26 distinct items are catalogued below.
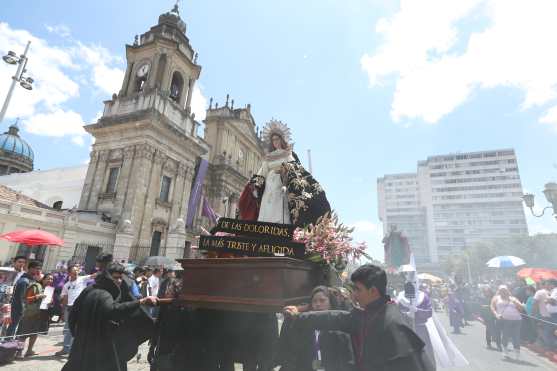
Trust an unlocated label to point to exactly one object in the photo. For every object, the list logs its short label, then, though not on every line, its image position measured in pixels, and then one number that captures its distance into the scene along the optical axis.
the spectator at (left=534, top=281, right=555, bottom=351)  8.76
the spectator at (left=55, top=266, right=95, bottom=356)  6.56
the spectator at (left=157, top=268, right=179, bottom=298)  9.23
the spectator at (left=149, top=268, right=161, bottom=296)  10.16
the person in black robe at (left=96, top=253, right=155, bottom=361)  2.99
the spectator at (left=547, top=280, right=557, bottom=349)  8.59
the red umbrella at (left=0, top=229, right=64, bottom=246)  10.93
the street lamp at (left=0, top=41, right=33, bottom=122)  12.78
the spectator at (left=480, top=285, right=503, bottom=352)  9.82
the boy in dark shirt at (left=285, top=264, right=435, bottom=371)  2.06
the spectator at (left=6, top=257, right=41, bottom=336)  6.43
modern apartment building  81.00
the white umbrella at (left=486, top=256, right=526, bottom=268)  14.90
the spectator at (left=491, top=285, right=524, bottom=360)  8.75
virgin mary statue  3.70
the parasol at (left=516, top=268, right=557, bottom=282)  12.86
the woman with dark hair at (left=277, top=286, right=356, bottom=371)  2.48
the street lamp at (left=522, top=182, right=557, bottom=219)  10.05
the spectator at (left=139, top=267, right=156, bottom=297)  8.66
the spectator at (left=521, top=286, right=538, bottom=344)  9.66
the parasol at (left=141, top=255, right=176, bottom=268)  15.10
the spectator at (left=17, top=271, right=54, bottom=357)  6.50
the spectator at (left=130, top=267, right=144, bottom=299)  9.15
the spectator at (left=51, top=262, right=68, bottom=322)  9.63
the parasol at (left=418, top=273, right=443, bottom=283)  25.46
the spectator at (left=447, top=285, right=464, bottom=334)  13.23
